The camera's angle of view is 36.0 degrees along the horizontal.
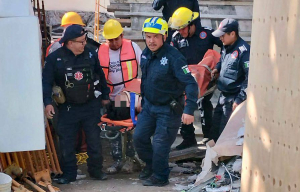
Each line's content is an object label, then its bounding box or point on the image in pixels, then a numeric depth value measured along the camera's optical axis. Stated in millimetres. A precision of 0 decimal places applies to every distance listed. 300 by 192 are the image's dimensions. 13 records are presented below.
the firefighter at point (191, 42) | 6094
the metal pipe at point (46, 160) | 5320
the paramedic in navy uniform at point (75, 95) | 4969
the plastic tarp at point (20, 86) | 4324
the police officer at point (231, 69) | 5344
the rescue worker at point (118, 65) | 5668
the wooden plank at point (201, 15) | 9322
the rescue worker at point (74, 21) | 6029
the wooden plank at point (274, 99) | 3232
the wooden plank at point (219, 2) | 9859
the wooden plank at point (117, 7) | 10062
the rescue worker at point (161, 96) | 4820
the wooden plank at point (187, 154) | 5980
